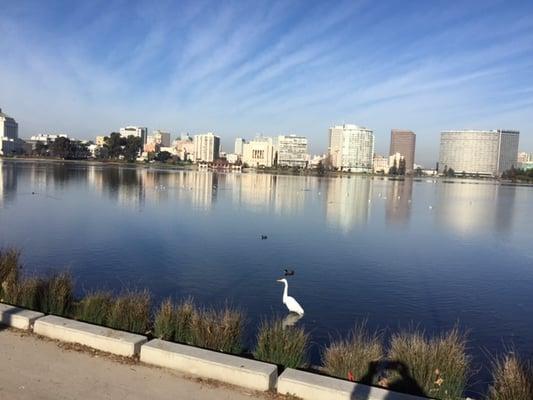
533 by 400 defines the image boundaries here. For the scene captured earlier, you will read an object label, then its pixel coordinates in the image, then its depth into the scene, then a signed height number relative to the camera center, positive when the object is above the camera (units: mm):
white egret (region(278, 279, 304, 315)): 12383 -3707
